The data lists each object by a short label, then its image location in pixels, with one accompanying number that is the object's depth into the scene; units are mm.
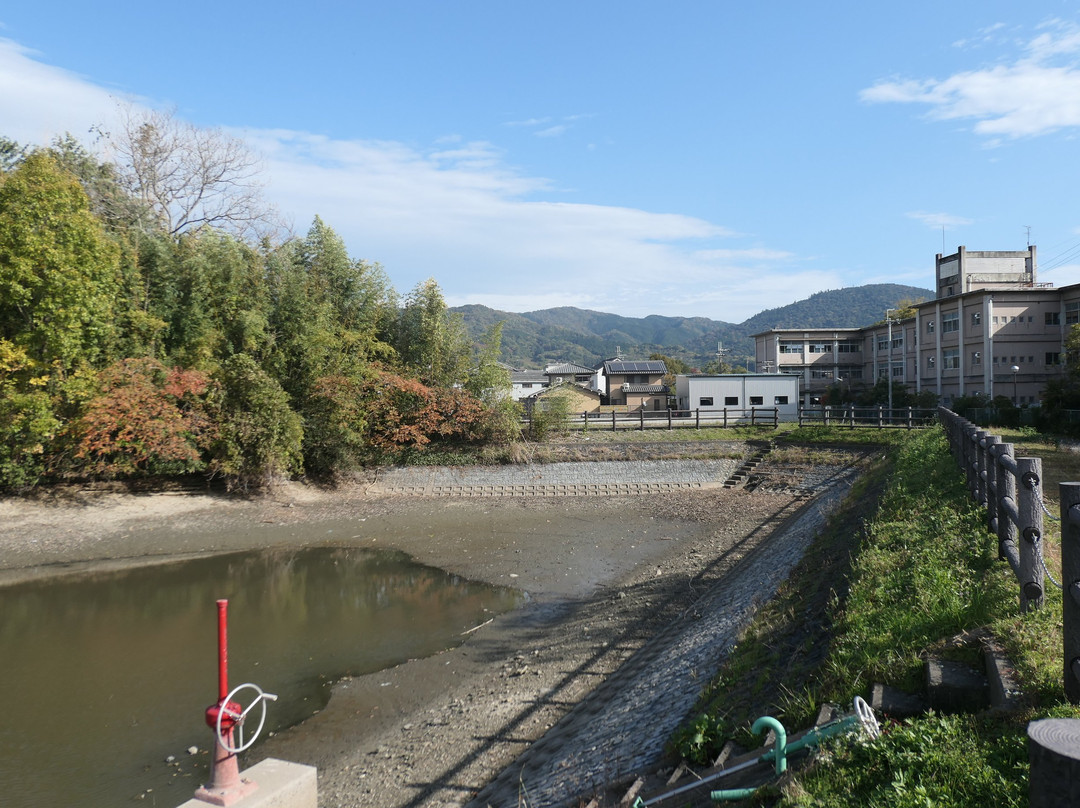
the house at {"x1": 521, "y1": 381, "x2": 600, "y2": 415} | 43678
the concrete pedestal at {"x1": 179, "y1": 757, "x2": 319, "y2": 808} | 4078
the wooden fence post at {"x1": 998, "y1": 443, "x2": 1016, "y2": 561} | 5051
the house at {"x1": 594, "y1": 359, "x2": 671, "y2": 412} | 54812
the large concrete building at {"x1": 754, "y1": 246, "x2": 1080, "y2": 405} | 37562
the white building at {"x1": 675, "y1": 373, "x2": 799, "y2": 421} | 39281
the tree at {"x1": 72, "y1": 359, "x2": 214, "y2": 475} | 19688
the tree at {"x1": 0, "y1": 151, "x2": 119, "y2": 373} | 18000
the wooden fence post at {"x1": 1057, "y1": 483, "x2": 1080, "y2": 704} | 2928
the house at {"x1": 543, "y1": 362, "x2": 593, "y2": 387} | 70062
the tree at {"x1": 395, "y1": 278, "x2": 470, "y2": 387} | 28547
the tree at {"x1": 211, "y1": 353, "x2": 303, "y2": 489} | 21859
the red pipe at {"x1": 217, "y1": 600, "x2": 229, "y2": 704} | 4125
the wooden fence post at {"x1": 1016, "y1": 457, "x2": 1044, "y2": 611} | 4141
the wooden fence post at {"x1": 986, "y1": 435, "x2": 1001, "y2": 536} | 5408
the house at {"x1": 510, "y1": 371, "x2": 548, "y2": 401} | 62800
